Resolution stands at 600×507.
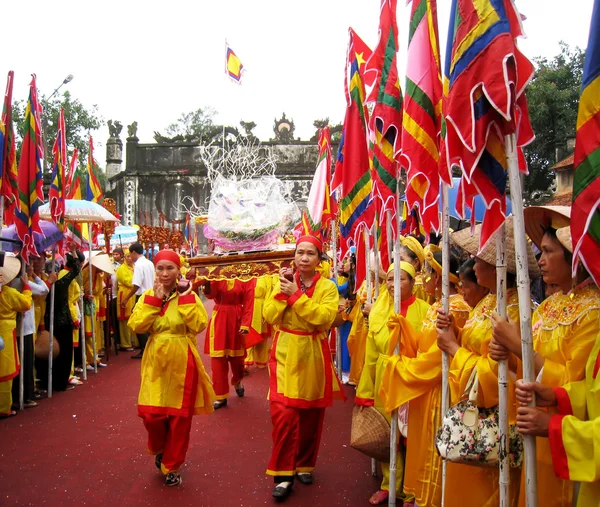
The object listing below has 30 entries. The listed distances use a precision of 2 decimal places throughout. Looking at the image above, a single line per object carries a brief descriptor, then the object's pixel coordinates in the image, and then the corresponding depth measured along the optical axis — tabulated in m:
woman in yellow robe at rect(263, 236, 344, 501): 4.39
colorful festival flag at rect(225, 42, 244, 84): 14.85
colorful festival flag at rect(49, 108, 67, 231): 7.45
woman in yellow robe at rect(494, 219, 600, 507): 2.27
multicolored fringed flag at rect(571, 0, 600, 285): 1.88
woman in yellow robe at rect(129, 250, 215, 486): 4.55
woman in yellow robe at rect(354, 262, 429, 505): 4.20
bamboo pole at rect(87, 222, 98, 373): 8.71
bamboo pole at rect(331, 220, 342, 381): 6.71
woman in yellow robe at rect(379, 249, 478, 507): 3.50
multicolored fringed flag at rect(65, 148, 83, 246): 9.23
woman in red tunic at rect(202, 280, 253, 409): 6.91
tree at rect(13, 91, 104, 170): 27.48
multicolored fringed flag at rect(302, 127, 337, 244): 7.79
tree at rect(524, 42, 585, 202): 17.05
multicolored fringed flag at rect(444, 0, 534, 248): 2.29
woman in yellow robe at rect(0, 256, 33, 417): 6.22
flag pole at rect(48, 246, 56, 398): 7.40
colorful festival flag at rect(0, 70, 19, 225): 6.03
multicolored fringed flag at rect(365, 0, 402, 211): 3.89
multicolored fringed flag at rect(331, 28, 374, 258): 4.70
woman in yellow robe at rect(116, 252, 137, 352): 10.60
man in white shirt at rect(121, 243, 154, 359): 9.56
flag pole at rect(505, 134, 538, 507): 2.18
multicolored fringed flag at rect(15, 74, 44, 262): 6.40
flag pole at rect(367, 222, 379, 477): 4.63
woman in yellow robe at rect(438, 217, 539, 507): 2.75
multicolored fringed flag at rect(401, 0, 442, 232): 3.37
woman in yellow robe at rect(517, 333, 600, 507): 1.97
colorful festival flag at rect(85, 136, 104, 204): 10.86
